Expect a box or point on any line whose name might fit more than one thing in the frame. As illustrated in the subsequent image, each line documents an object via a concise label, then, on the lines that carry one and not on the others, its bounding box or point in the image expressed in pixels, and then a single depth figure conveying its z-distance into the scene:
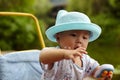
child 1.50
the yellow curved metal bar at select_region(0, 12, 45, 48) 2.15
